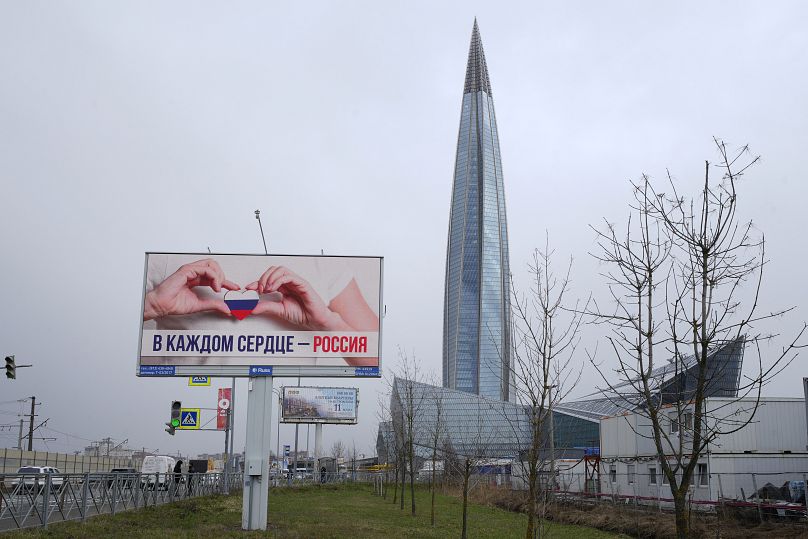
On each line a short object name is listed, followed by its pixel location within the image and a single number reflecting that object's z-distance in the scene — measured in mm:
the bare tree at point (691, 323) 8133
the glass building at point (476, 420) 50619
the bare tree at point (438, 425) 27944
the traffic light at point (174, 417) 42188
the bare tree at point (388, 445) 54906
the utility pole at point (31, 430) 73000
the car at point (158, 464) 56844
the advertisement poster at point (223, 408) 51781
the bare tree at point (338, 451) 121900
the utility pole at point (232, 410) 51191
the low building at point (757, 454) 36594
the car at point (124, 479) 23406
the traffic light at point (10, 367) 32406
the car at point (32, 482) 17141
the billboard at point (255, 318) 22359
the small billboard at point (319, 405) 72375
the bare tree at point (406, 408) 35006
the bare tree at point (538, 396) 14086
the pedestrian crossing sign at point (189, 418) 52281
